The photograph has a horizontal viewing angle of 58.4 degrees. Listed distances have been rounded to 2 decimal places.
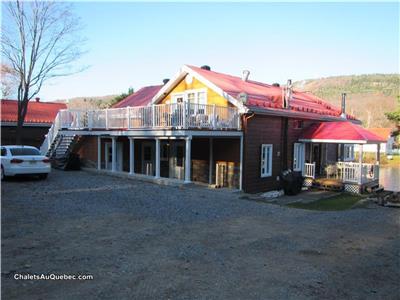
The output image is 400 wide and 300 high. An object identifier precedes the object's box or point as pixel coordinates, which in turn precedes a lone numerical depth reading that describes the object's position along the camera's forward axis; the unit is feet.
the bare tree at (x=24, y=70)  76.17
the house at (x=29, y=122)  88.38
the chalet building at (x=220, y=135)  51.47
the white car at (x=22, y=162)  46.62
